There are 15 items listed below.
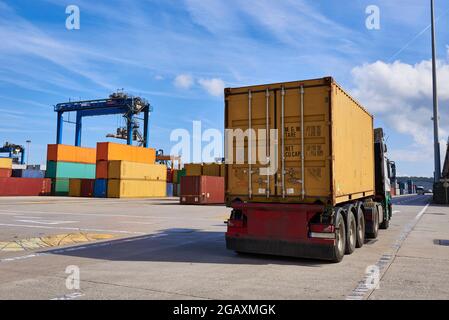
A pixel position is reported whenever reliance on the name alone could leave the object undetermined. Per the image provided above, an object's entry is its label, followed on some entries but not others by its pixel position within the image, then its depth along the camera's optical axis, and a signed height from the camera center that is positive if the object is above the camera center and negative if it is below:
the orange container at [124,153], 51.97 +5.11
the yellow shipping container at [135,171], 50.19 +2.60
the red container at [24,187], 53.31 +0.26
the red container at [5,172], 61.61 +2.47
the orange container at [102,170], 51.56 +2.54
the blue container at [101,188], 51.41 +0.21
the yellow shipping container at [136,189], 50.16 +0.23
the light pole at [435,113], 44.78 +9.19
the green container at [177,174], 69.94 +2.90
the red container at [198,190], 35.53 +0.09
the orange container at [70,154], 55.56 +5.13
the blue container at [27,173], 63.04 +2.43
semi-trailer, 8.45 +0.50
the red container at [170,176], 71.50 +2.61
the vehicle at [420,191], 95.94 +0.78
